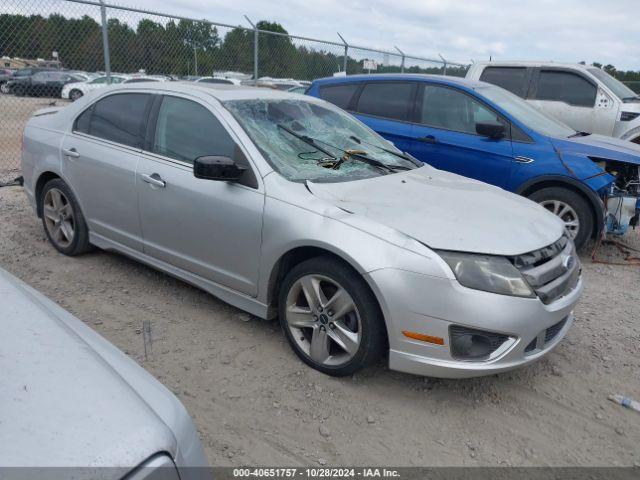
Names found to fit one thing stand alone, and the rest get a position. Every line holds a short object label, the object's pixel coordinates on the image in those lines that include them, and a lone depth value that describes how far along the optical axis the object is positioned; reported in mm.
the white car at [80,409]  1198
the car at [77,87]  20000
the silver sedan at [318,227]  2596
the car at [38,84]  11136
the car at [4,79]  10156
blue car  5094
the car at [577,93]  7809
